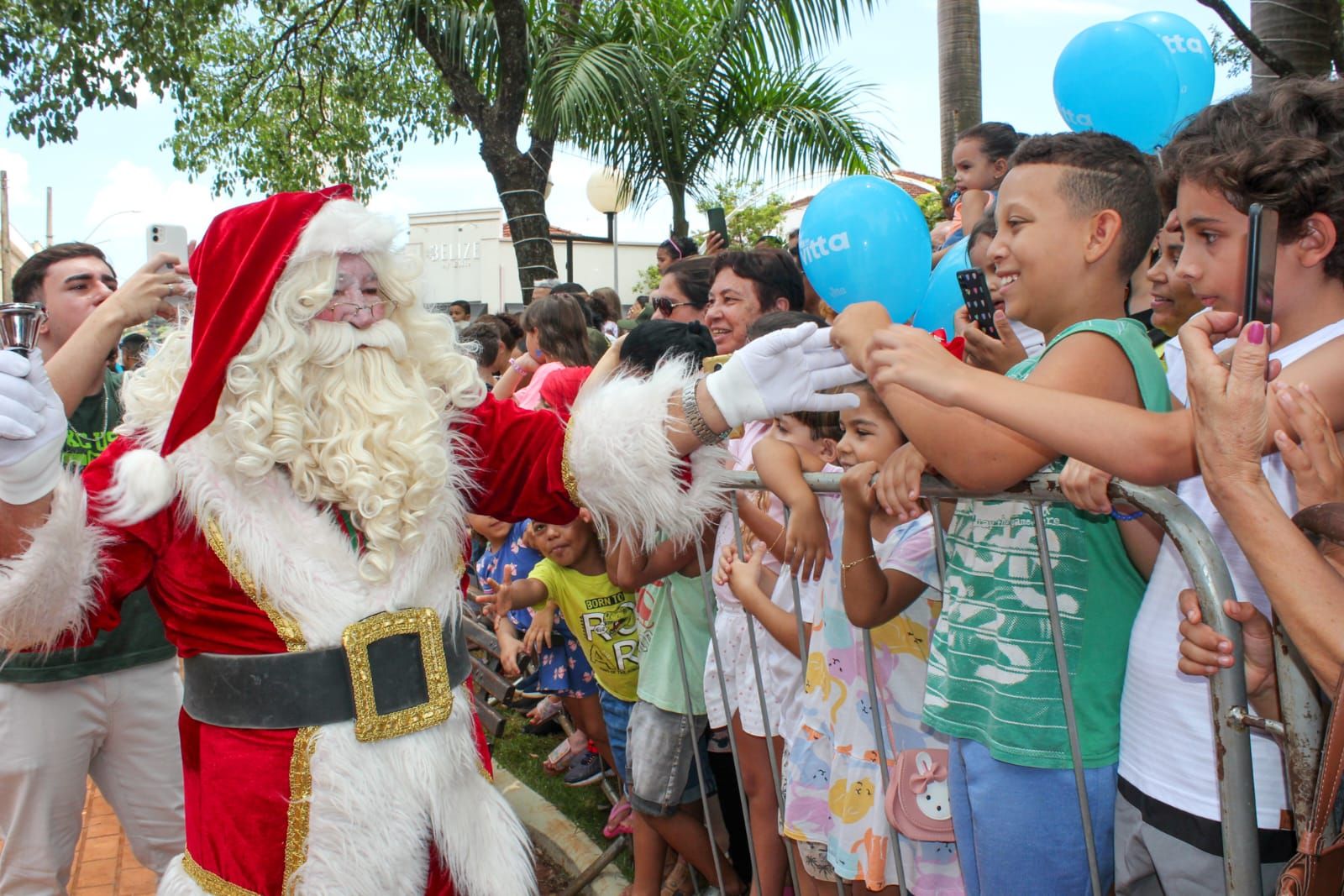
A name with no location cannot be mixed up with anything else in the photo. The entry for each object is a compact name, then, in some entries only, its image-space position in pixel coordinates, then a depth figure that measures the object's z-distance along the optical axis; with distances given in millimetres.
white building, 40094
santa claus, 2100
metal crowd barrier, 1530
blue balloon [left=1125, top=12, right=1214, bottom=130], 3166
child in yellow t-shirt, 3693
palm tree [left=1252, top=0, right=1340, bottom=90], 4348
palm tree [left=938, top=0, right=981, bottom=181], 7453
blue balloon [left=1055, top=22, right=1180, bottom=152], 3137
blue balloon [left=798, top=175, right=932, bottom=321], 2926
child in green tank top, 1821
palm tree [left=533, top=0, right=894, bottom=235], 7684
